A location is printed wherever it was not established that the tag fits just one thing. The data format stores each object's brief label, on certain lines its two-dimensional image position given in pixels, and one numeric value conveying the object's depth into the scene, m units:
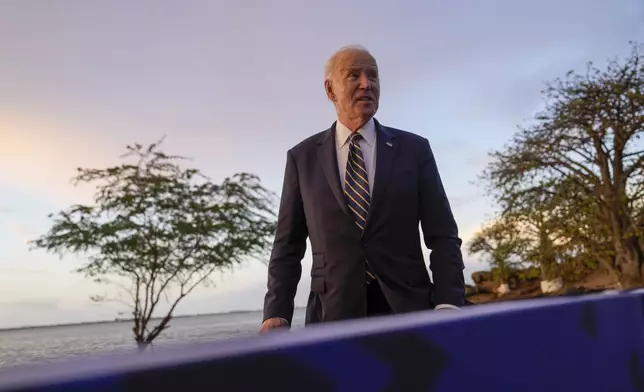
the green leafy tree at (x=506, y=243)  20.98
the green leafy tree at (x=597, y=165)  17.23
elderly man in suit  2.11
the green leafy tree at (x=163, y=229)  14.26
